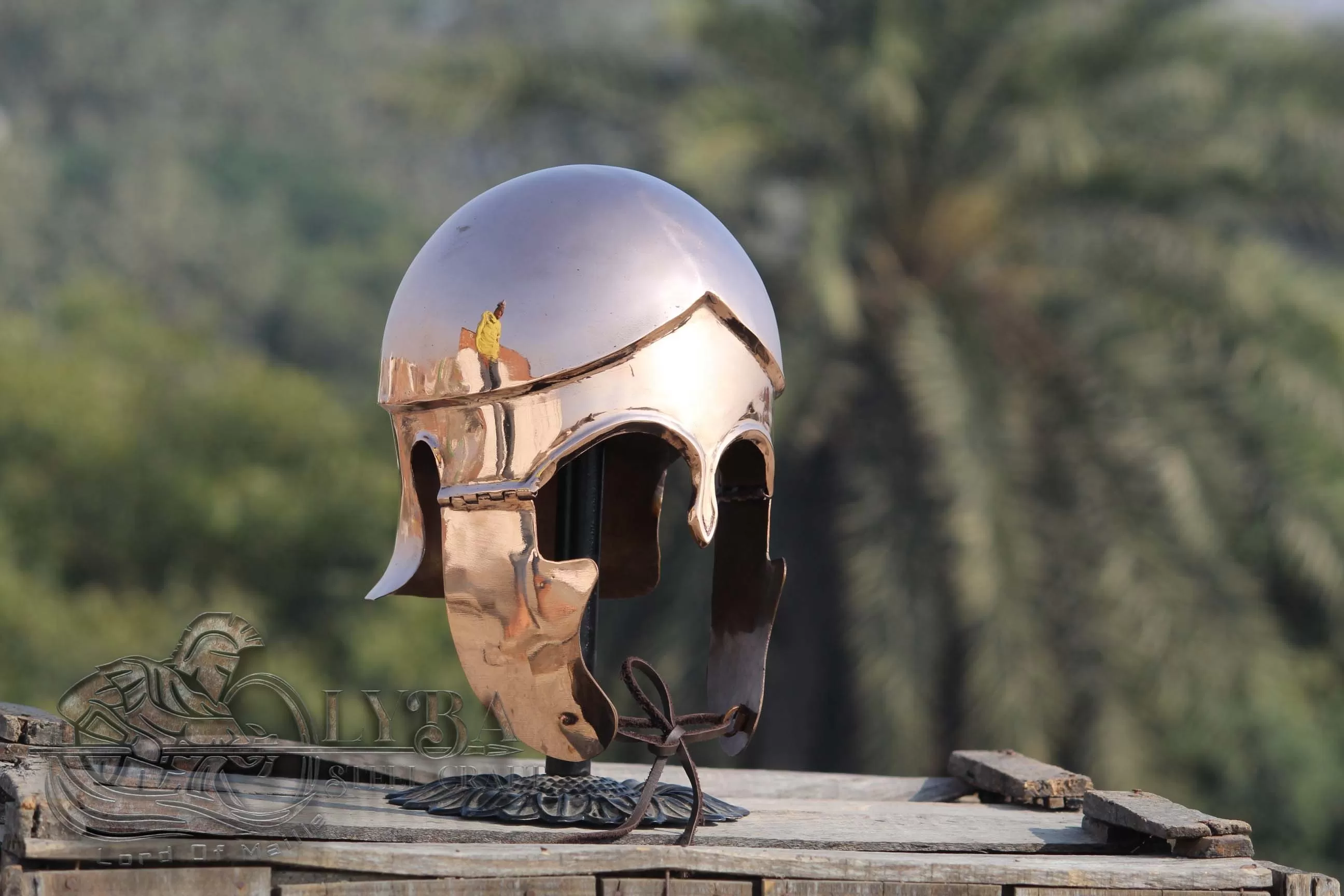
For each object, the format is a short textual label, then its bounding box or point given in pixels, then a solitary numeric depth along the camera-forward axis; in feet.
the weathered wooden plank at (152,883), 14.69
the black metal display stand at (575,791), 18.15
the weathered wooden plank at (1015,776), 22.41
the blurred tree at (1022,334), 52.80
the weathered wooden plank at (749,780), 21.53
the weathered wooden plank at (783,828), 16.84
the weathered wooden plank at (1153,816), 18.06
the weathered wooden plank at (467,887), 15.42
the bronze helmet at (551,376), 17.67
